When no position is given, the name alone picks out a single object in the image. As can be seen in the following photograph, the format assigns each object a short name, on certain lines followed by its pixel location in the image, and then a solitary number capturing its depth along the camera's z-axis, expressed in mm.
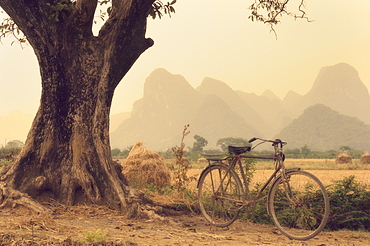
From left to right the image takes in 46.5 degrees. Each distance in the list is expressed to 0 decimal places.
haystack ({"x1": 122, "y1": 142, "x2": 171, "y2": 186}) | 13787
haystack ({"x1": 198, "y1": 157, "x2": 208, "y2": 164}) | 36406
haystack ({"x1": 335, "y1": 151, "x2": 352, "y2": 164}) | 34688
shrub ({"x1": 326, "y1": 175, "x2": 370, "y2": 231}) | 7898
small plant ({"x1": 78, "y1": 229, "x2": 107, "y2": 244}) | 5094
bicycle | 6289
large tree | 8383
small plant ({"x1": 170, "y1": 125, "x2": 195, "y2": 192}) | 10117
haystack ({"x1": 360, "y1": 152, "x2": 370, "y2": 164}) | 34844
